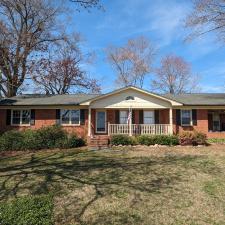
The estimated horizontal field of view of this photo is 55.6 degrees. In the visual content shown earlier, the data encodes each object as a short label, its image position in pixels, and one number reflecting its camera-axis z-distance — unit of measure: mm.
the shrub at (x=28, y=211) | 5326
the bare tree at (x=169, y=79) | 36108
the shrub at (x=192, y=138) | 14923
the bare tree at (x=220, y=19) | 17689
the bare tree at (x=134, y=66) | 34460
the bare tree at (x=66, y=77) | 28552
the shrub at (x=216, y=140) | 16136
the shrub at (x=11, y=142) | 14005
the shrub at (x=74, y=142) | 14723
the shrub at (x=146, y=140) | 15124
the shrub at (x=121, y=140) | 15053
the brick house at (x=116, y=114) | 16724
